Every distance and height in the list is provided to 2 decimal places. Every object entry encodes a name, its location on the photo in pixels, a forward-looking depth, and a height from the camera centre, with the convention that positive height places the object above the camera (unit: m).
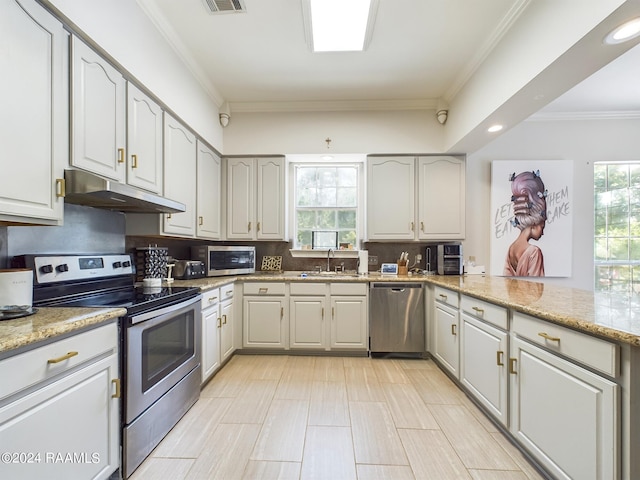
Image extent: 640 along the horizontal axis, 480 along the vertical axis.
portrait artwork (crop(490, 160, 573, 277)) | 3.46 +0.33
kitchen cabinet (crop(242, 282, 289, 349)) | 3.14 -0.75
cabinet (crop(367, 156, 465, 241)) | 3.39 +0.55
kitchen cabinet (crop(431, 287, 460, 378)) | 2.45 -0.76
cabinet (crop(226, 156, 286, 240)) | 3.48 +0.52
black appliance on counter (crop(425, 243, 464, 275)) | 3.28 -0.15
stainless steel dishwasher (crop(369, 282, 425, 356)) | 3.07 -0.76
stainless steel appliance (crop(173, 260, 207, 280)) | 2.73 -0.24
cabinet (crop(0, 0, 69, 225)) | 1.20 +0.58
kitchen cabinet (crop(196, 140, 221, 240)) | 2.94 +0.55
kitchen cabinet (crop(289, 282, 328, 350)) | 3.12 -0.75
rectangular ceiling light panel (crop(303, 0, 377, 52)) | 1.99 +1.63
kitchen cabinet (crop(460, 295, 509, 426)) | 1.76 -0.73
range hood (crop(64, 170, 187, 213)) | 1.46 +0.27
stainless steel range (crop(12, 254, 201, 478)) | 1.46 -0.51
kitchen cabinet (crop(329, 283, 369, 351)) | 3.10 -0.76
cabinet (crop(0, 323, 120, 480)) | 0.94 -0.62
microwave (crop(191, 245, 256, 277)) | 3.05 -0.15
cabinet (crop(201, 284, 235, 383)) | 2.42 -0.76
